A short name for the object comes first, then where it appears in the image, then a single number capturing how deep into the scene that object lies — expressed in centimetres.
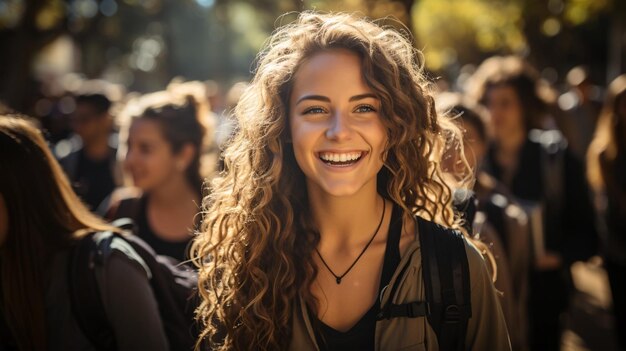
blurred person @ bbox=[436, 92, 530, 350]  360
